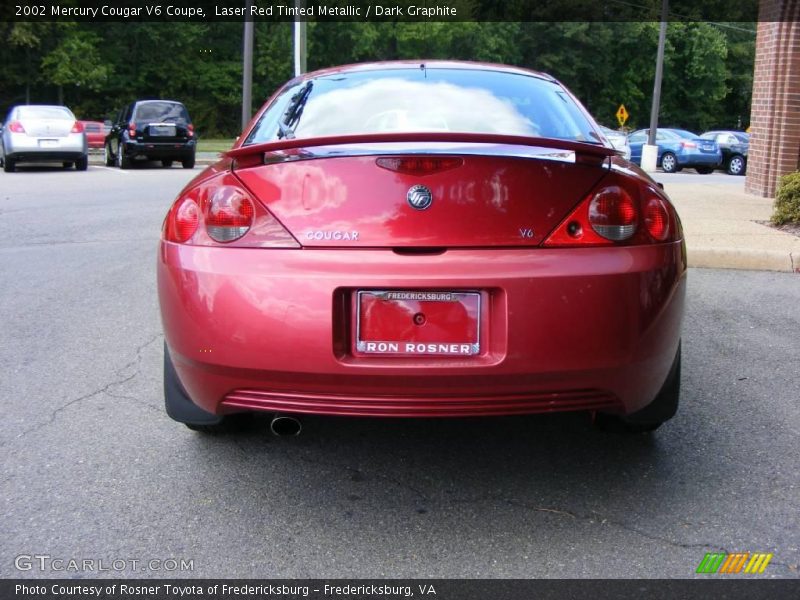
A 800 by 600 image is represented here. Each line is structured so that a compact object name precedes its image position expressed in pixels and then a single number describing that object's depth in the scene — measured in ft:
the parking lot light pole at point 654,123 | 92.68
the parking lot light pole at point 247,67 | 72.75
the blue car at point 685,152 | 95.50
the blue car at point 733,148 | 97.04
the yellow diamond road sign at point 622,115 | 141.49
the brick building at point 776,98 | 41.37
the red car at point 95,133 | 114.11
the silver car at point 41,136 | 62.80
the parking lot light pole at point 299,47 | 72.23
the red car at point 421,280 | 8.90
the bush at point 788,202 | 30.14
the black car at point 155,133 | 70.54
